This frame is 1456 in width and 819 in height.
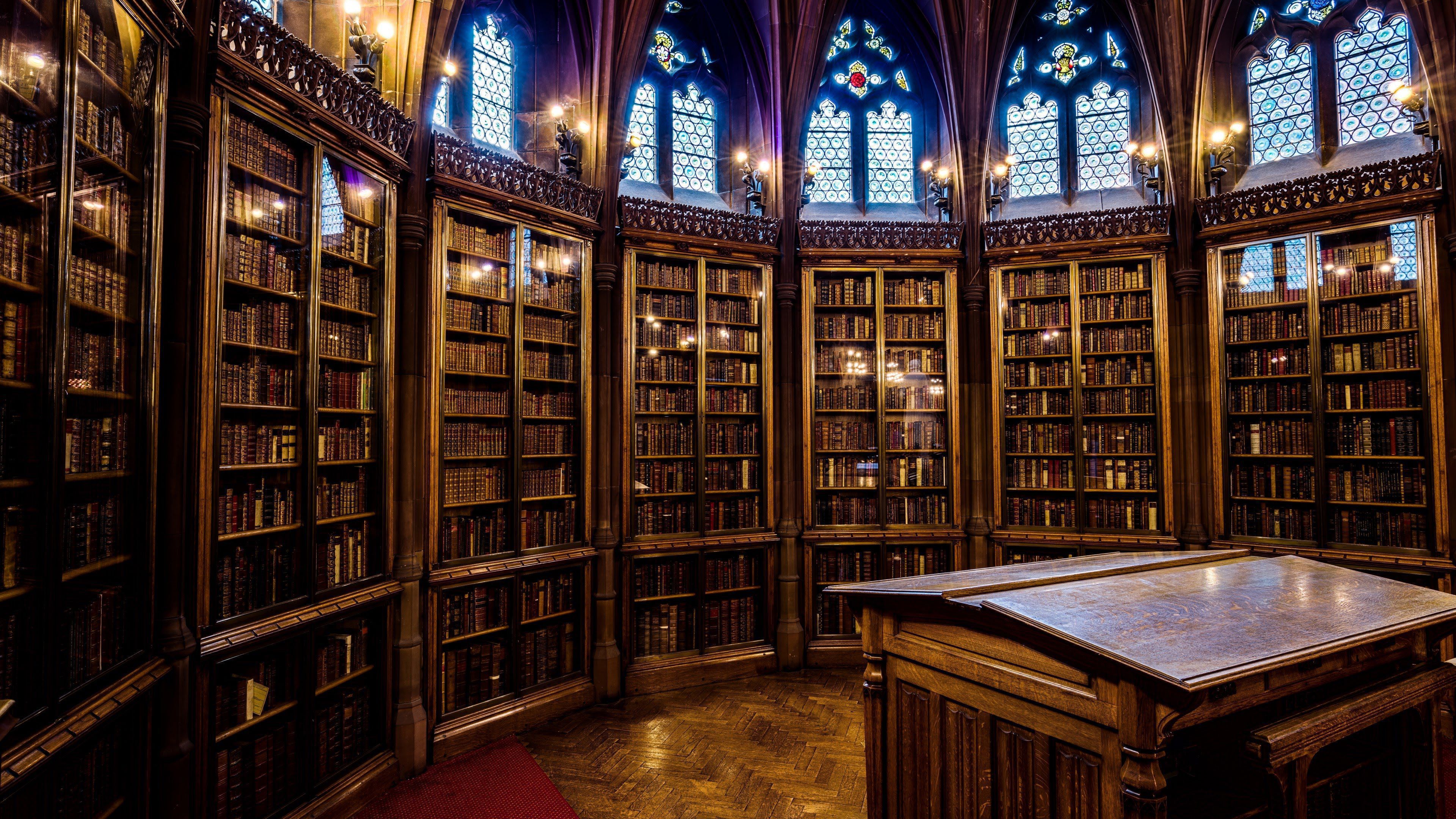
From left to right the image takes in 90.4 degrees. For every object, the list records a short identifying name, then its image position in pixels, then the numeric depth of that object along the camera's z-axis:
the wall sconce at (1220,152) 5.16
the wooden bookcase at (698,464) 5.47
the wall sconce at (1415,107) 4.70
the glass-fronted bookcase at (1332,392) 4.95
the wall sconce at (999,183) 6.01
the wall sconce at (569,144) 5.00
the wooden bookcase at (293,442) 3.10
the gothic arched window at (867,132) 6.64
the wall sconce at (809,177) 5.86
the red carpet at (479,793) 3.64
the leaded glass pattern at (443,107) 4.86
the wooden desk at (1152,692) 2.07
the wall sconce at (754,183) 5.82
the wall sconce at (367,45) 3.77
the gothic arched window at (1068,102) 6.39
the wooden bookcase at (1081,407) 5.79
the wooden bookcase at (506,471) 4.40
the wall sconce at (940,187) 6.05
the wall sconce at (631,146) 5.46
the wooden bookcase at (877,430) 6.04
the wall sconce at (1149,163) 5.71
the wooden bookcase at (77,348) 1.95
